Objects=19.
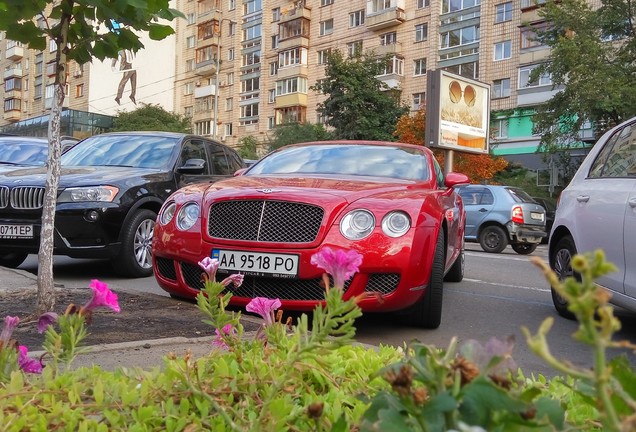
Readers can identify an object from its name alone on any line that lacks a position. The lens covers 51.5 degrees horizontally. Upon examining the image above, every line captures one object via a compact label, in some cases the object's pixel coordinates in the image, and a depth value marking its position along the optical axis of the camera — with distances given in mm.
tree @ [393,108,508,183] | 29594
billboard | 18922
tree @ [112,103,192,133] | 54422
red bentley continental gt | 4043
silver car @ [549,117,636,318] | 4316
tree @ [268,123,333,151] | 43812
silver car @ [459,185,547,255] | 14797
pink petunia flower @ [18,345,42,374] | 1443
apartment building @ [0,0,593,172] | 39281
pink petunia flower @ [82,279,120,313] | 1455
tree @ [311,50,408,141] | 35156
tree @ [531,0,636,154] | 24094
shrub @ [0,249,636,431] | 726
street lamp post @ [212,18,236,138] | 60444
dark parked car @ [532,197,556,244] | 20484
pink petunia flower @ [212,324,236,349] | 1744
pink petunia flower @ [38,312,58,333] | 1524
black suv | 6273
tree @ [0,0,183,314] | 3473
